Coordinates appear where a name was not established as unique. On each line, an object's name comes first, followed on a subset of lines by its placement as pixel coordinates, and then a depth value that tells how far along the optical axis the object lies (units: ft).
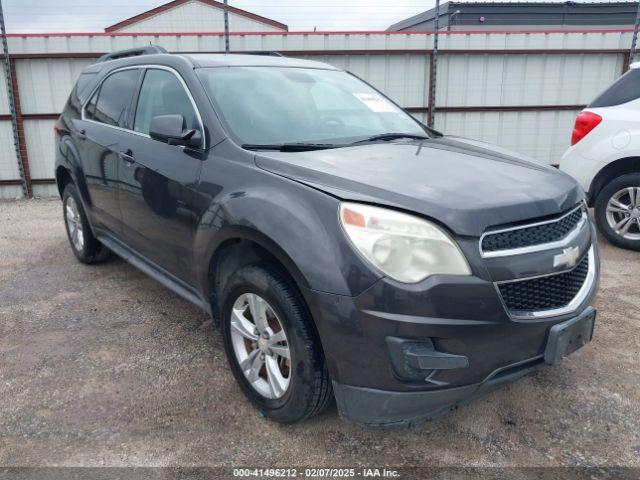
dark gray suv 6.61
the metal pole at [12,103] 28.35
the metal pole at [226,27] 28.48
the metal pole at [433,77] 30.31
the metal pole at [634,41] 29.55
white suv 16.57
